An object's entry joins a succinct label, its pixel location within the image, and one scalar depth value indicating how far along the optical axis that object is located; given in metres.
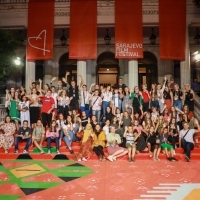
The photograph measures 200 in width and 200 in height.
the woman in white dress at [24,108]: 11.59
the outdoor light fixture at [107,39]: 16.77
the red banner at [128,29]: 14.43
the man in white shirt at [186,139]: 9.87
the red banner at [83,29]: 14.61
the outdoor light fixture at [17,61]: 15.60
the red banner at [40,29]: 14.60
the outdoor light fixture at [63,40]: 17.16
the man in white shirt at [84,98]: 12.44
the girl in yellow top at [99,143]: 9.88
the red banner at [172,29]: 14.28
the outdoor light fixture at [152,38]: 17.00
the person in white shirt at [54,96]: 12.01
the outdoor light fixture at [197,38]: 16.59
